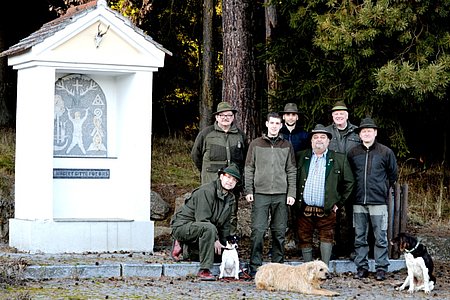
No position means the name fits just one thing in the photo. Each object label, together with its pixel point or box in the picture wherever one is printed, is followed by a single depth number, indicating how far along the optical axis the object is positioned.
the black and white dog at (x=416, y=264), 10.88
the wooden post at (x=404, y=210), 13.00
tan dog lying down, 10.46
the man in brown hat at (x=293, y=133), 12.14
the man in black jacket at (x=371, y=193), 11.83
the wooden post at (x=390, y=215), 12.85
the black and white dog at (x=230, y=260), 11.05
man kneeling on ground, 11.17
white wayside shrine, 12.50
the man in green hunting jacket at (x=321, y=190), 11.76
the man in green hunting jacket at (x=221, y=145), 12.05
